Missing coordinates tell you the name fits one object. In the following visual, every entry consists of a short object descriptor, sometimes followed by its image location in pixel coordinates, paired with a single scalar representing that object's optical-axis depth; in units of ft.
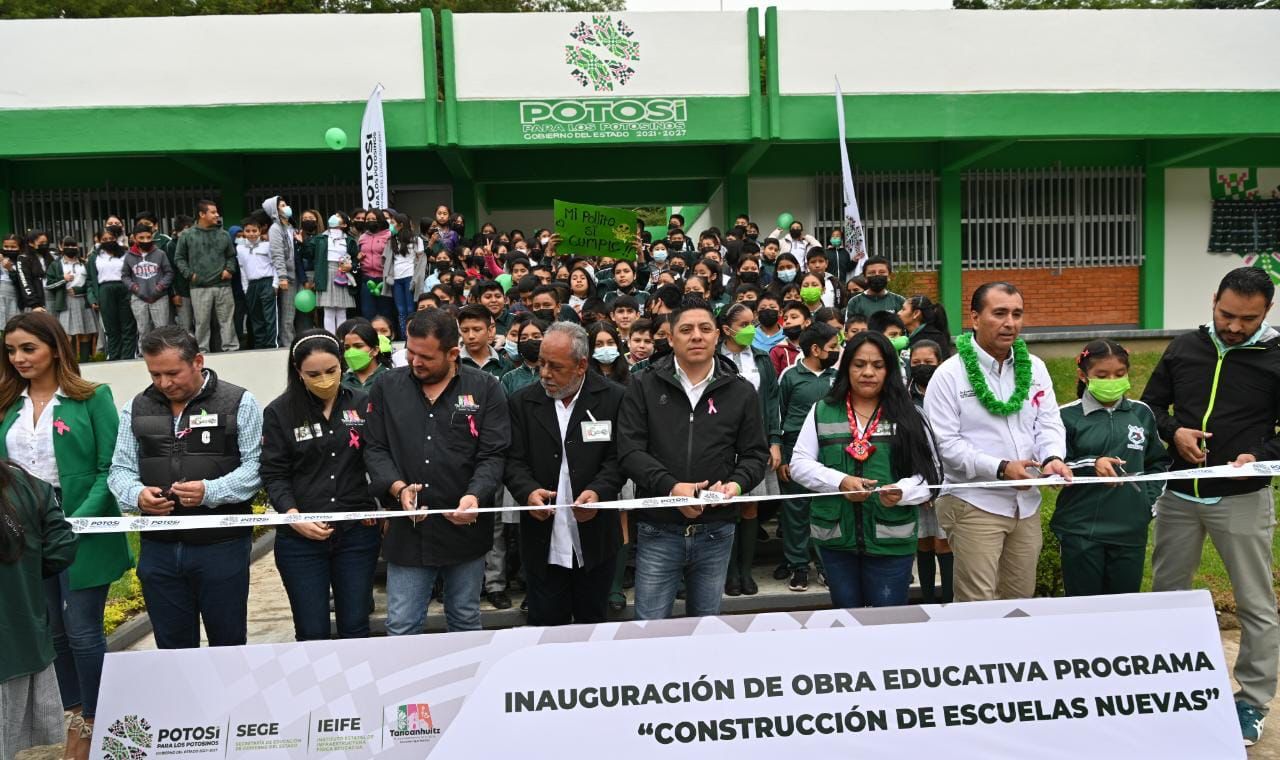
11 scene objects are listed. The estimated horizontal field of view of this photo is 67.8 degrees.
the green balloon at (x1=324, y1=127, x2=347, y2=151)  46.24
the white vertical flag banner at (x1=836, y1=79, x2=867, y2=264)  40.91
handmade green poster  34.83
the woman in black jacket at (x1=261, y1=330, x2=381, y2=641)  14.42
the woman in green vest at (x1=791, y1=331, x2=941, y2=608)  14.33
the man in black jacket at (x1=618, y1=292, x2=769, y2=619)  14.58
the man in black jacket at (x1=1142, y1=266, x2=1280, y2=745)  14.08
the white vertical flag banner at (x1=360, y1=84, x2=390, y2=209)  42.37
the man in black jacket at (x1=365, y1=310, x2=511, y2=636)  14.24
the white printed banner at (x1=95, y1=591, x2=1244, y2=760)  12.17
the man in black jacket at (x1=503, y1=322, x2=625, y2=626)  15.03
